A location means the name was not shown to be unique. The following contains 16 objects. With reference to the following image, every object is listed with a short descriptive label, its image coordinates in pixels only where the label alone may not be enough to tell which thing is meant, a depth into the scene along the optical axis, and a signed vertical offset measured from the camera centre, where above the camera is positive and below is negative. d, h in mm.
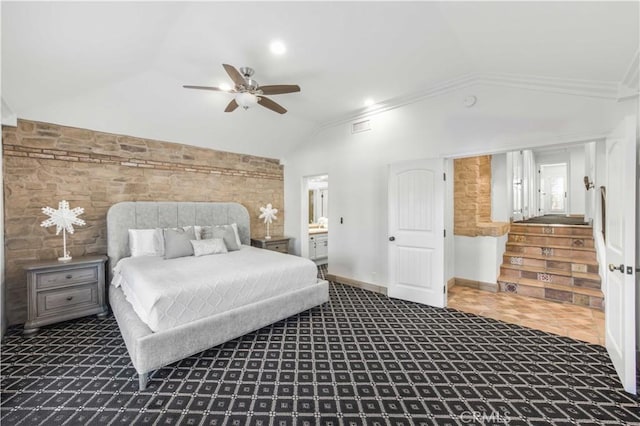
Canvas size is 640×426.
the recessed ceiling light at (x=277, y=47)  2845 +1790
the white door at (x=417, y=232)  3791 -331
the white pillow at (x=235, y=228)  4498 -289
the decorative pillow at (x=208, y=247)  3807 -510
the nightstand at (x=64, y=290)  3010 -930
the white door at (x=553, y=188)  9383 +733
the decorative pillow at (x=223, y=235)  4262 -374
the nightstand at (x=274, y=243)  5453 -673
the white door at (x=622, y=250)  2023 -348
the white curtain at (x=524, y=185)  6711 +679
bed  2285 -982
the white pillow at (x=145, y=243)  3825 -441
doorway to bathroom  6035 -324
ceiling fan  2791 +1330
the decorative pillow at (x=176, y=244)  3654 -444
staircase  3922 -940
